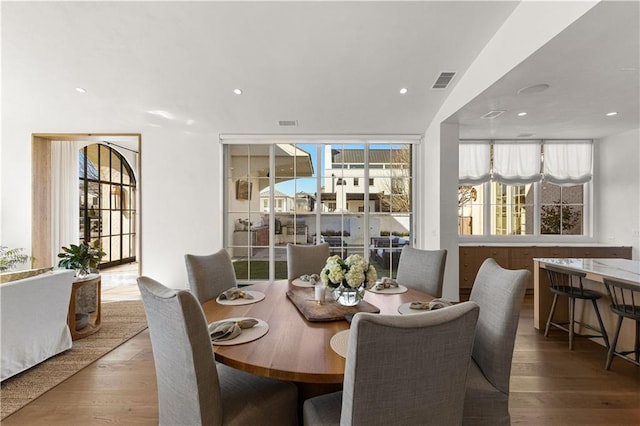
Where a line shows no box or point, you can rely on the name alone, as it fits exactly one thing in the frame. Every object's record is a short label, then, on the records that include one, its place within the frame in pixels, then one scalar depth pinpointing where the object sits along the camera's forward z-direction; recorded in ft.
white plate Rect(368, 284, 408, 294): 6.95
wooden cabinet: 14.89
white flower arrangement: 5.36
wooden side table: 9.64
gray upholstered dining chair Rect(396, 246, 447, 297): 7.77
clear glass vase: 5.61
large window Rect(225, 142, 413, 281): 15.97
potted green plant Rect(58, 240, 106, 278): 10.27
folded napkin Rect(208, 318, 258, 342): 4.40
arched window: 21.79
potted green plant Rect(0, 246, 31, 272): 14.11
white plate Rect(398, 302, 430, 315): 5.40
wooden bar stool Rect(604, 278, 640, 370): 7.28
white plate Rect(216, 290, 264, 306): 6.23
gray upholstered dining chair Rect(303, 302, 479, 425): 2.77
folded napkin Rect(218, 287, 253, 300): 6.52
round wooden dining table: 3.55
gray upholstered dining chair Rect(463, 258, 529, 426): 4.47
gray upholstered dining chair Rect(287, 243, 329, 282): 9.20
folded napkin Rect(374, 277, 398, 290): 7.20
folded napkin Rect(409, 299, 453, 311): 5.29
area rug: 6.79
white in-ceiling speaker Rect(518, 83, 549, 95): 9.56
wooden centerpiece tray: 5.15
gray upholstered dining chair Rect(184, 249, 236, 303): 6.82
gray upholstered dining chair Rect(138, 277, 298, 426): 3.60
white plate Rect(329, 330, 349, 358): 3.92
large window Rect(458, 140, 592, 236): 16.71
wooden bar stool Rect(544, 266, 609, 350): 8.73
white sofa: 7.24
